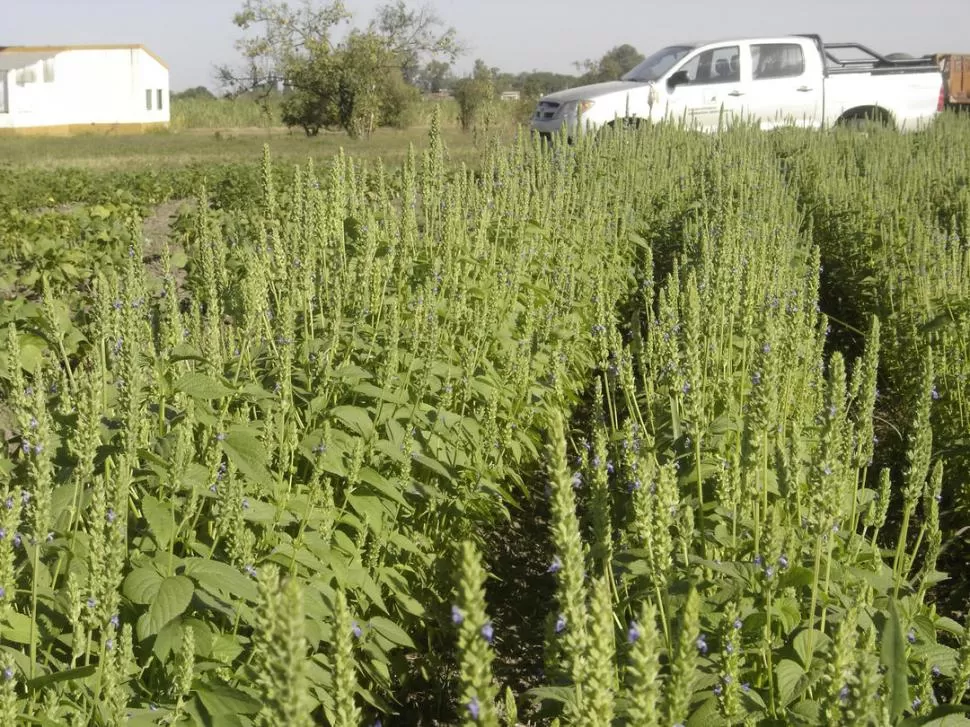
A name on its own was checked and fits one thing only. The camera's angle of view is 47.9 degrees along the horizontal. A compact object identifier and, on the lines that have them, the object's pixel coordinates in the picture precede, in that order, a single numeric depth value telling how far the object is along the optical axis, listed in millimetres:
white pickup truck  13930
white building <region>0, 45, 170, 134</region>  38688
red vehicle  29312
